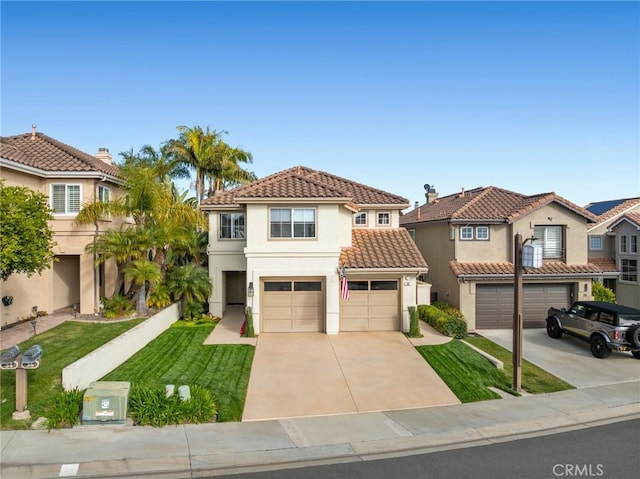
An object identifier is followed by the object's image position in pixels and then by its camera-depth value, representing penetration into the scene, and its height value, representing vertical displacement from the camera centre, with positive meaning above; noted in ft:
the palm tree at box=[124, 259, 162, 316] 54.03 -4.11
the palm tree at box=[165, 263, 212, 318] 60.90 -5.87
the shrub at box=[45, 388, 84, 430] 29.45 -11.73
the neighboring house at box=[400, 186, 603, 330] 64.08 -2.83
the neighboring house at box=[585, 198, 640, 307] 84.23 -2.18
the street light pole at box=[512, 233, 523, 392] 40.09 -5.80
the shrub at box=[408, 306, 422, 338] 54.34 -10.65
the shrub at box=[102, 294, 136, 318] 55.86 -8.47
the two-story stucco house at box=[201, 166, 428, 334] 54.34 -3.19
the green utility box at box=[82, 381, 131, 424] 29.71 -11.40
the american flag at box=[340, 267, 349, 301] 52.90 -5.46
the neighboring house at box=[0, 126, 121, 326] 52.42 +3.95
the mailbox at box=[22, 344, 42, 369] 29.58 -8.05
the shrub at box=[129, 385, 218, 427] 30.55 -12.11
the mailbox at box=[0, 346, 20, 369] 29.01 -7.97
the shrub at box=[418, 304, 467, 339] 55.16 -10.89
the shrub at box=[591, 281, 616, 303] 72.64 -9.05
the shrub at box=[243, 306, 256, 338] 53.26 -10.36
